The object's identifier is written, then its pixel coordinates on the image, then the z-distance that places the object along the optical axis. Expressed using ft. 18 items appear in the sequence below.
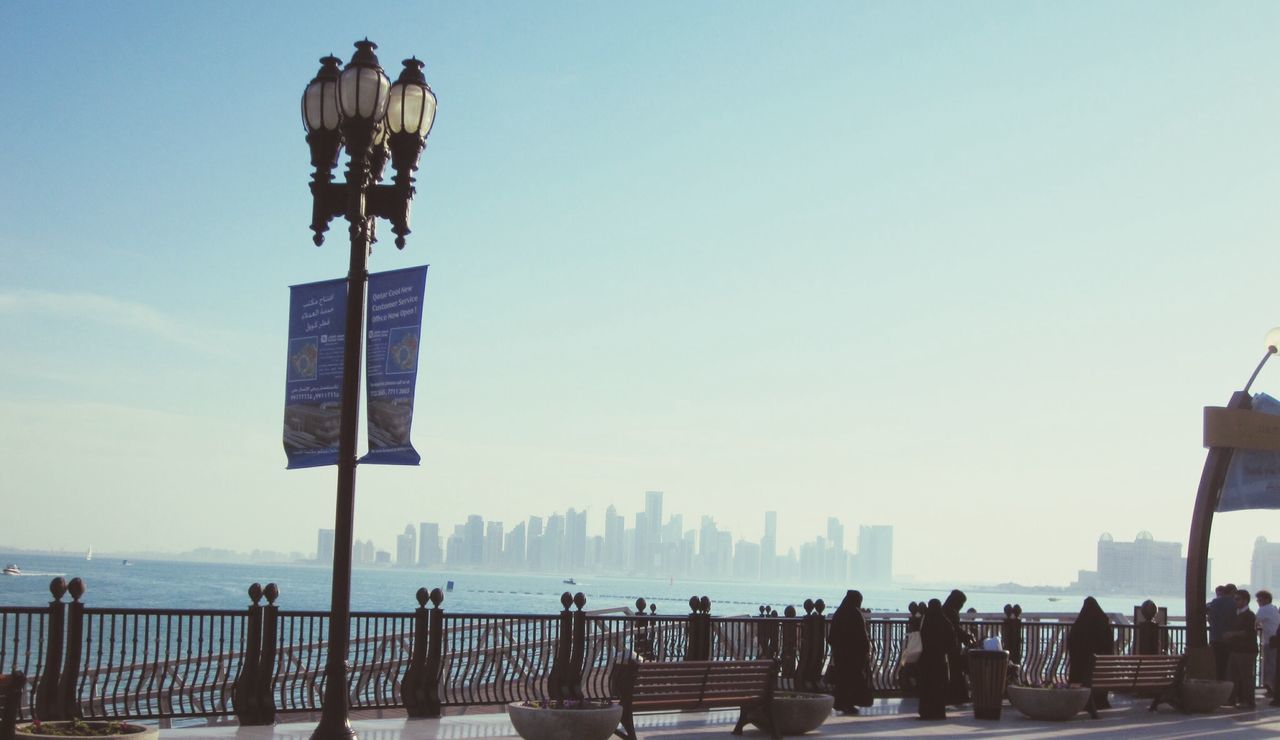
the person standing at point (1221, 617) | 64.90
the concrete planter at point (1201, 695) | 59.16
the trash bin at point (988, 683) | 52.75
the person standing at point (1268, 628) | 70.59
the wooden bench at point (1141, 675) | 55.06
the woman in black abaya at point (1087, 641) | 57.67
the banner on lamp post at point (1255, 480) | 69.41
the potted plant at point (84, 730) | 30.32
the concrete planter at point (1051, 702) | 52.24
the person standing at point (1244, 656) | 63.62
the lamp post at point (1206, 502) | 65.72
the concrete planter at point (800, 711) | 44.65
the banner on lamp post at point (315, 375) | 34.65
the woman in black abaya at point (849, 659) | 51.83
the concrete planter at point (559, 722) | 38.09
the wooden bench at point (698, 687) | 40.14
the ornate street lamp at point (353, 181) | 33.22
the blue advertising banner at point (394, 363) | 34.40
